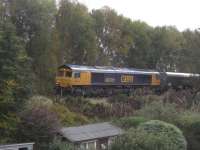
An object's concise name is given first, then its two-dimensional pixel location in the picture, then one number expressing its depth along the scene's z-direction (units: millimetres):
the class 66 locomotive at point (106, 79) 38406
